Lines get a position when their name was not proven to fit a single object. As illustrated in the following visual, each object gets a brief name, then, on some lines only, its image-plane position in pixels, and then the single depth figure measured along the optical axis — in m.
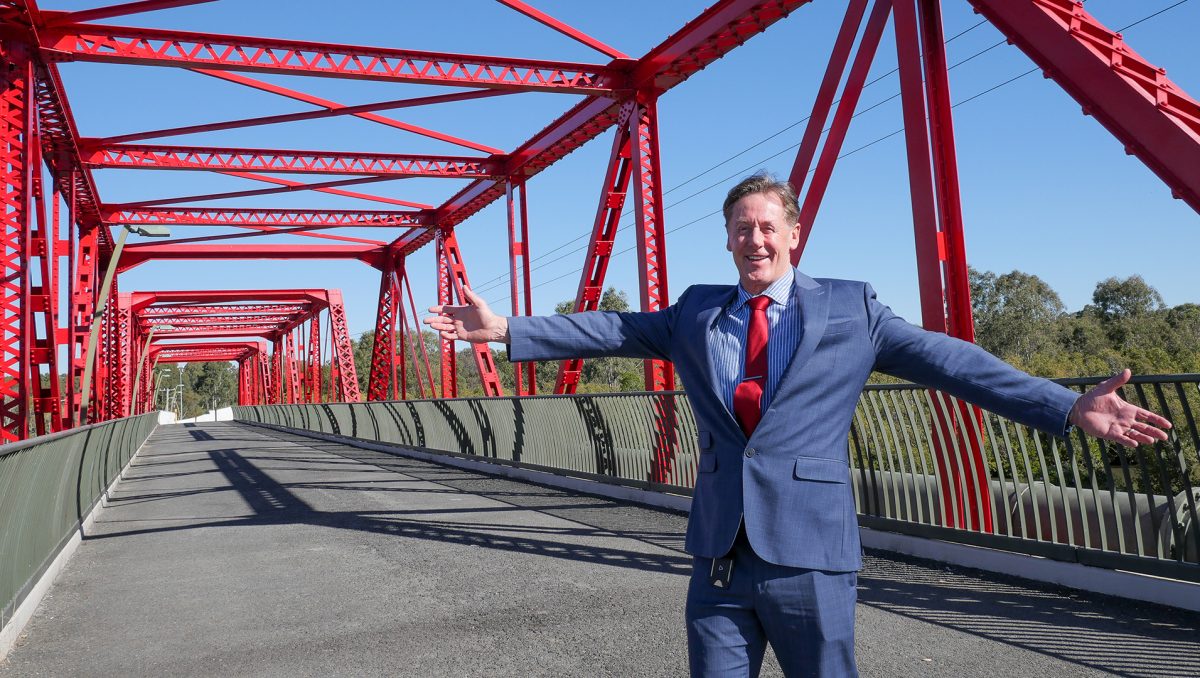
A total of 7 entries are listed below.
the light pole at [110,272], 19.36
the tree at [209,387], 148.00
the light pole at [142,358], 46.74
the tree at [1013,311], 56.56
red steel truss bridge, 7.35
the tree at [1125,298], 61.06
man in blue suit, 2.12
